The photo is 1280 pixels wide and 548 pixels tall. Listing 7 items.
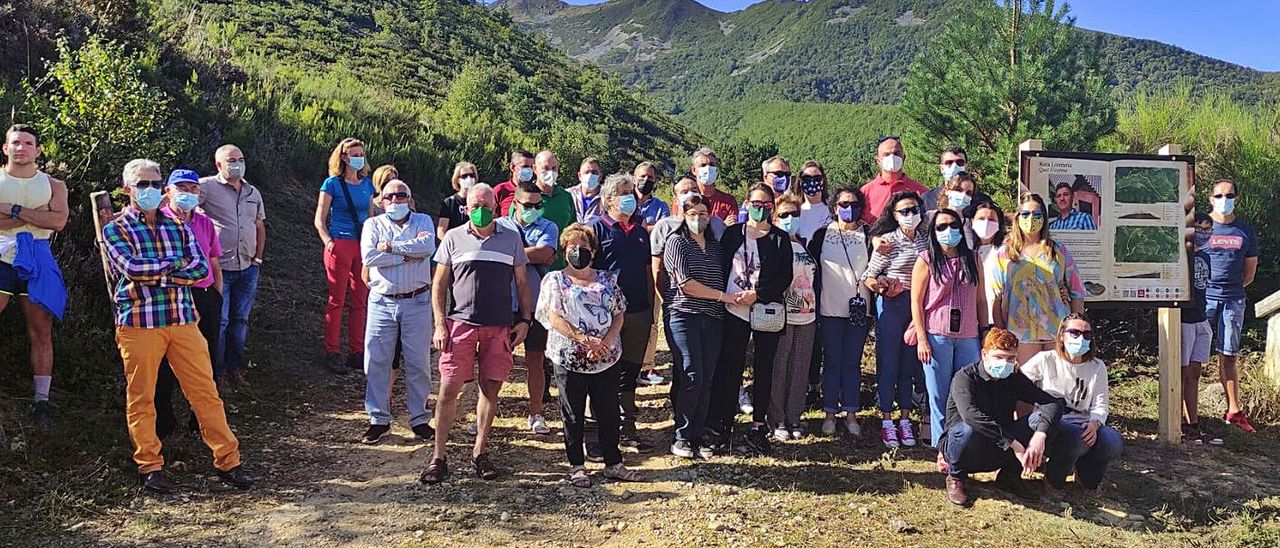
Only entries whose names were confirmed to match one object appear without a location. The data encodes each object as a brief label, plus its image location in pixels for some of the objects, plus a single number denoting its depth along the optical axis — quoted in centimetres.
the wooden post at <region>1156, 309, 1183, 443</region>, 616
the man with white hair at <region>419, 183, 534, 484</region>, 484
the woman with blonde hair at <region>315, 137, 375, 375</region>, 662
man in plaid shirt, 440
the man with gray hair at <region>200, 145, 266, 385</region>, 607
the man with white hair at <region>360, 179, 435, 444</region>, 540
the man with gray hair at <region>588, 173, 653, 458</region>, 531
